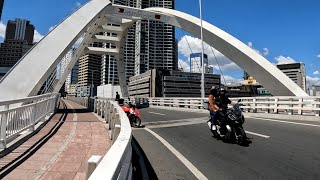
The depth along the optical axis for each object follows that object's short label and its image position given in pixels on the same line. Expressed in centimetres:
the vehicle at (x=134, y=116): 901
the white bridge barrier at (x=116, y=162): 157
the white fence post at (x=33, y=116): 690
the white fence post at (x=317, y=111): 1008
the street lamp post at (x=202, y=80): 2039
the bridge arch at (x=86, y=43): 1145
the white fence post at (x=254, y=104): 1280
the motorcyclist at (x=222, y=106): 590
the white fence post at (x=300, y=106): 1057
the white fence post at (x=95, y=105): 1454
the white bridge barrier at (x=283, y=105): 1033
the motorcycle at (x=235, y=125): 537
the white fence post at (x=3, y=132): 479
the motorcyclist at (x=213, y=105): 619
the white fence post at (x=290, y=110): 1114
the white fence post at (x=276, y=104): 1177
